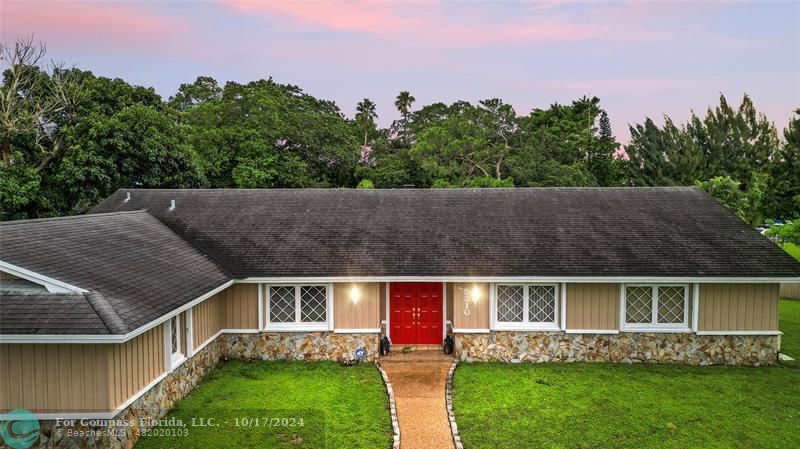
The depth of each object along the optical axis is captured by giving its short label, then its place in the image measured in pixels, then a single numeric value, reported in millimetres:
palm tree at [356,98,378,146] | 51719
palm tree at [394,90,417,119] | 53406
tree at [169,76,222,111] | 44812
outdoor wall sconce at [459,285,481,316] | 12344
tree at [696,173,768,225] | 25531
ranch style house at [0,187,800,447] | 10531
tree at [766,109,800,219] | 36062
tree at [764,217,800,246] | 23875
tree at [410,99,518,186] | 34031
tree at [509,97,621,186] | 34844
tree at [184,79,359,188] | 31219
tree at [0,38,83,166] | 24766
